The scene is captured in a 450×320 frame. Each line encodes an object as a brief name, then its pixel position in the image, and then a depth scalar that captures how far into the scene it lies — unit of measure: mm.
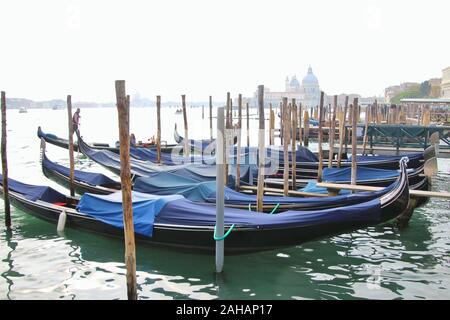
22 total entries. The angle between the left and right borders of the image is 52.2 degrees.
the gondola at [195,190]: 6316
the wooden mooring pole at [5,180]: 6910
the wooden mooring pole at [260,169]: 6293
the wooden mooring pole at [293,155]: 8117
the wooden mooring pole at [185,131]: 12516
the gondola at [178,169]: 8867
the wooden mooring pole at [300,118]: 16522
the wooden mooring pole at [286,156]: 7444
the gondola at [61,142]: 16400
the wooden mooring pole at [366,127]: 12799
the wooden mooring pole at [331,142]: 9543
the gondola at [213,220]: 5070
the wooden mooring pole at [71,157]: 8477
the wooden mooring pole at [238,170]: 8227
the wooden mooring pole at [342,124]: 10955
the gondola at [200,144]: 16109
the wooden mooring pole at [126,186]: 3896
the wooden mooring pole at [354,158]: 8092
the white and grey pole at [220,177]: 4867
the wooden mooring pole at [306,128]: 17688
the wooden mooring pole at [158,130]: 11812
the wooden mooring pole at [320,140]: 8711
